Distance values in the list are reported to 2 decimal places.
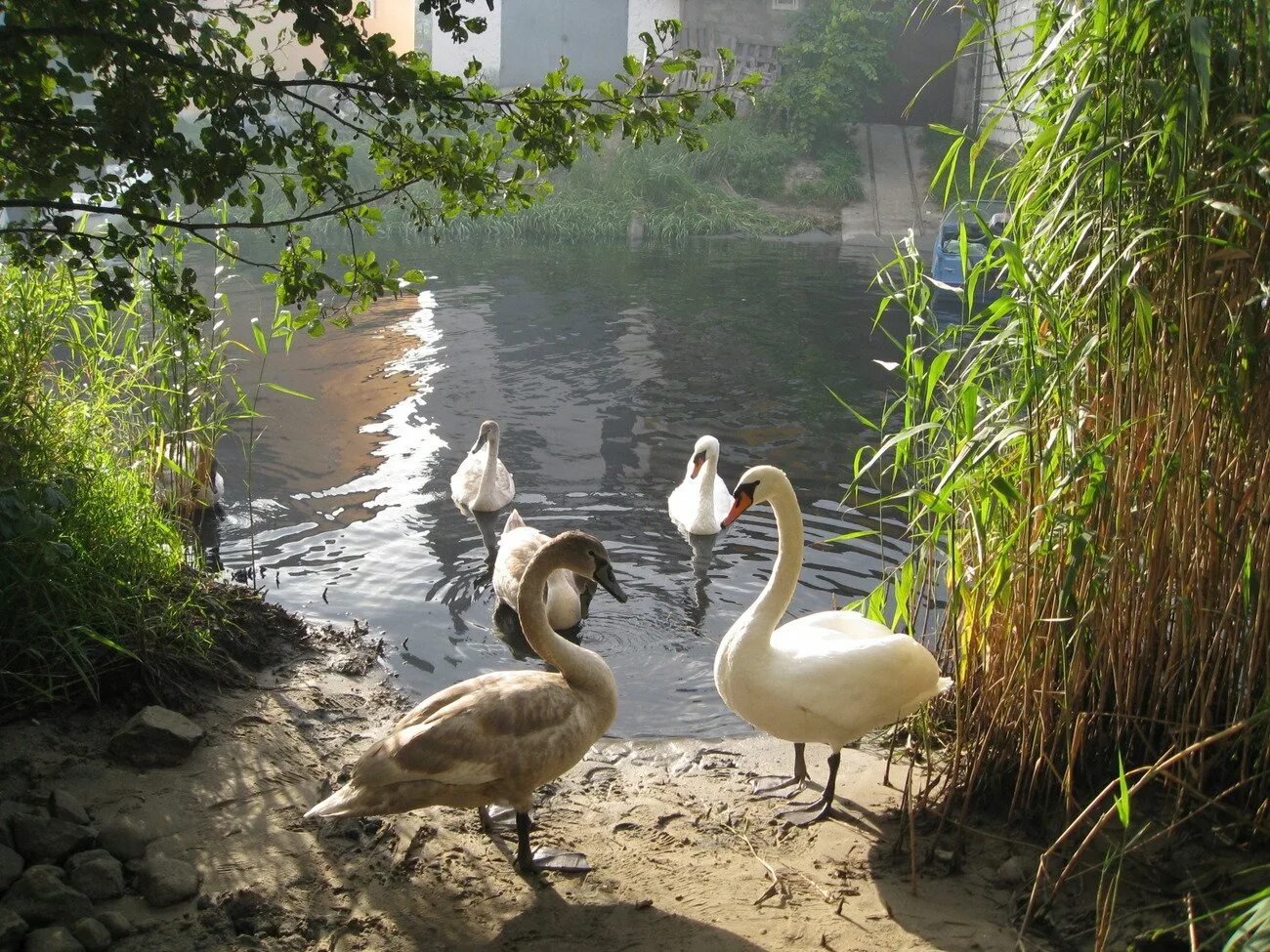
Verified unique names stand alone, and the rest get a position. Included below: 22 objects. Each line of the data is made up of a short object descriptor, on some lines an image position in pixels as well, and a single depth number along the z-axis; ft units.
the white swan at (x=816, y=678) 13.85
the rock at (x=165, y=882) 11.21
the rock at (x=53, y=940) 9.92
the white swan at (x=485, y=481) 27.68
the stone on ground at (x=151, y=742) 13.67
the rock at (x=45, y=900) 10.39
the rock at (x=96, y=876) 11.01
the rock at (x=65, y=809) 11.85
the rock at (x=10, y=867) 10.75
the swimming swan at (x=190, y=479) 21.29
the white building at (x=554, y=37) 85.76
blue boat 43.57
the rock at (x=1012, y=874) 12.12
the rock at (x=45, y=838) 11.25
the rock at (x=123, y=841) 11.71
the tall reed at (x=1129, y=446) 10.73
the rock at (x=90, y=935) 10.29
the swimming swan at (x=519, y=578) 21.59
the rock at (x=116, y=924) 10.62
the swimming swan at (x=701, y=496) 26.11
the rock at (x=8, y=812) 11.27
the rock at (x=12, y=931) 9.89
